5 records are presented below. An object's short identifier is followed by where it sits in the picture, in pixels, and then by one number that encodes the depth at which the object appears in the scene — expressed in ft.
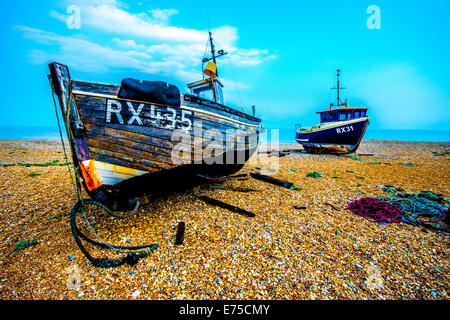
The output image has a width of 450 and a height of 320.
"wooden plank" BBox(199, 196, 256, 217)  15.66
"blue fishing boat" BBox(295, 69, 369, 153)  53.62
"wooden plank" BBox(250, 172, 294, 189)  23.40
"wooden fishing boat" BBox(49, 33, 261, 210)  11.96
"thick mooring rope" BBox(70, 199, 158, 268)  10.02
